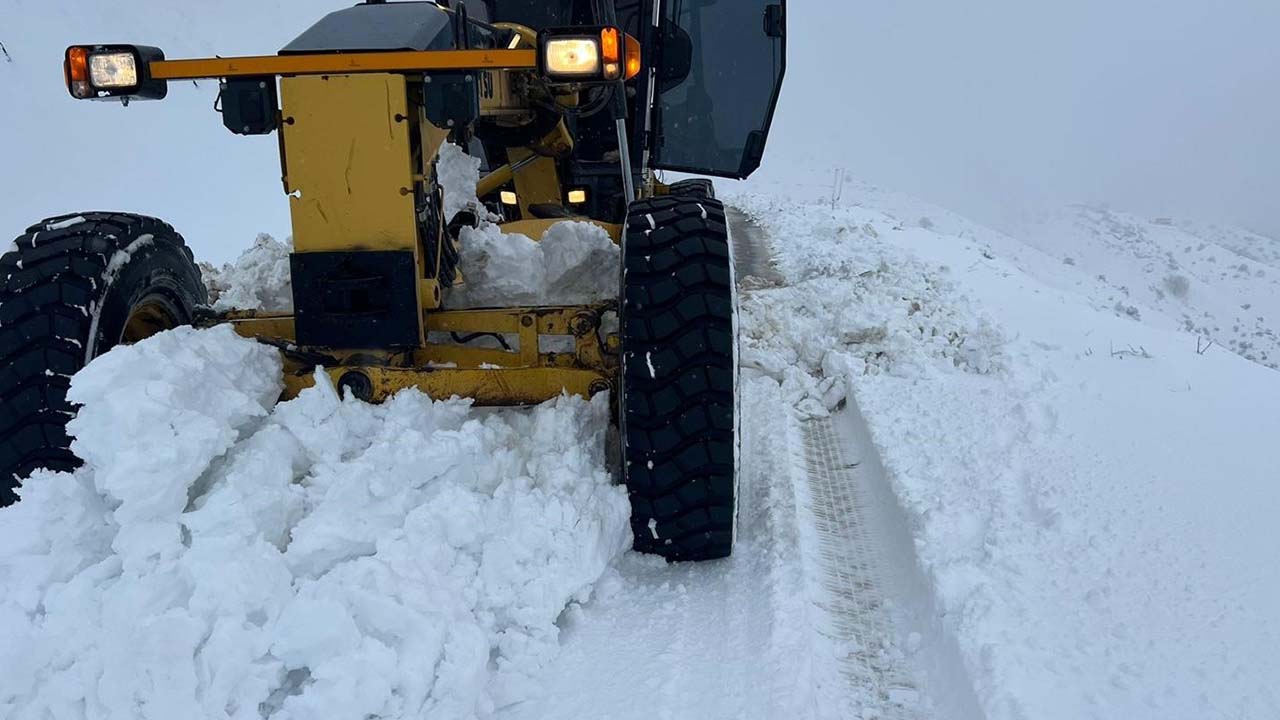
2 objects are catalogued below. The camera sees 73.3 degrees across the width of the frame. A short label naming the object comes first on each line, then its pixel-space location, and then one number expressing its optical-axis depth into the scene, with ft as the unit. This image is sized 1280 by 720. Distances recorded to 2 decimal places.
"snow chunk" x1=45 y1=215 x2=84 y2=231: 9.99
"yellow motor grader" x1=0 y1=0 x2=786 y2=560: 9.17
